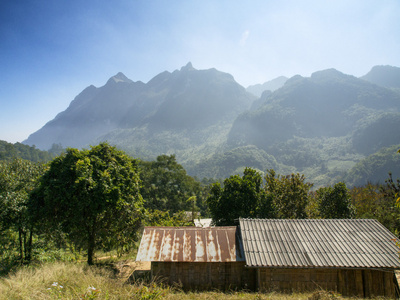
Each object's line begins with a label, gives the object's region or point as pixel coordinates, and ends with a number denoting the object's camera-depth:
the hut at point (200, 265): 11.31
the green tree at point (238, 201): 19.33
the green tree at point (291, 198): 22.73
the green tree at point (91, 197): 12.80
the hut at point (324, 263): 10.70
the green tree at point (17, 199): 13.12
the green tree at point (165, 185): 37.28
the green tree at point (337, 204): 21.17
